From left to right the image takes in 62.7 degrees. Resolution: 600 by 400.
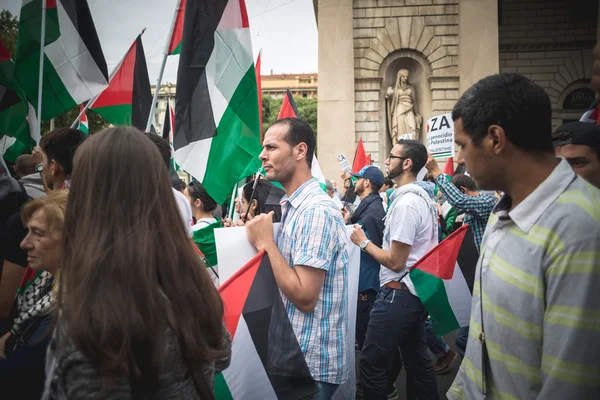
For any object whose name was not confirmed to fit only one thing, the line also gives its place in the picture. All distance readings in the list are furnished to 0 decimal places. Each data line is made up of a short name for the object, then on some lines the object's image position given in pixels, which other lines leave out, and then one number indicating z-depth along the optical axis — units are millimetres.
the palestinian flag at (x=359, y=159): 8742
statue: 15859
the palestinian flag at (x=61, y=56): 4250
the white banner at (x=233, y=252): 2449
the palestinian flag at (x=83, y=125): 7699
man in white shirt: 3400
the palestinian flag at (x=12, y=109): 3887
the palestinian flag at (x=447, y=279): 3539
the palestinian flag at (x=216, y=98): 3883
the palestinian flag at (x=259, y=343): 2234
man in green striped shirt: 1282
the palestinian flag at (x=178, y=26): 4273
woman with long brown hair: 1140
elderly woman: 2002
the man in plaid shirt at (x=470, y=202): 3926
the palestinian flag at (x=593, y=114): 2815
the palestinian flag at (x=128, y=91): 5323
